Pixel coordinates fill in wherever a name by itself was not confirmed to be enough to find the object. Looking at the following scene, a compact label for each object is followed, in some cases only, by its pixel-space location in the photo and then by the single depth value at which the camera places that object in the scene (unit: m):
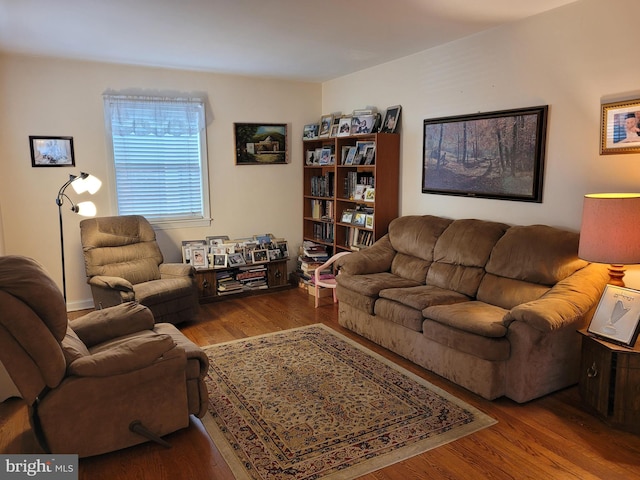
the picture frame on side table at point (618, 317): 2.60
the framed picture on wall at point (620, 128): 2.91
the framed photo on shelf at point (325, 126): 5.52
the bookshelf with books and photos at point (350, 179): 4.78
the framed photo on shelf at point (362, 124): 4.96
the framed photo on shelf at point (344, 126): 5.19
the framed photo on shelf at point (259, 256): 5.39
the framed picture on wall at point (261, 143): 5.58
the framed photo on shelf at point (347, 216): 5.20
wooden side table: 2.53
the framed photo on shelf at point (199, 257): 5.08
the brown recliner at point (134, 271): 4.12
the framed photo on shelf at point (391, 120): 4.79
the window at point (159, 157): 4.96
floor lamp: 4.63
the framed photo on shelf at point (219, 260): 5.15
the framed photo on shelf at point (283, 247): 5.58
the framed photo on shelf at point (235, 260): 5.20
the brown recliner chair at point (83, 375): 2.06
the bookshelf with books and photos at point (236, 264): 5.11
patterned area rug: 2.38
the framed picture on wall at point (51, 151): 4.58
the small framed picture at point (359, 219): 4.98
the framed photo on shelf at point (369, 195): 4.79
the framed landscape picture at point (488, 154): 3.53
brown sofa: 2.88
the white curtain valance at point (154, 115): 4.88
